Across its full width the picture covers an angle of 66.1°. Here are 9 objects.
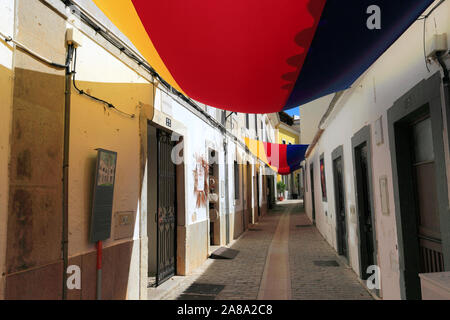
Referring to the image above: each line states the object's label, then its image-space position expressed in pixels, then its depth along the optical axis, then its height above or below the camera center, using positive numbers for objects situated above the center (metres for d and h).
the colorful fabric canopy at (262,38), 2.34 +1.18
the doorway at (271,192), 23.06 +0.05
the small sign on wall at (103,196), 3.52 +0.01
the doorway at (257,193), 16.85 +0.01
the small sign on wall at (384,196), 4.03 -0.07
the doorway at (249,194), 14.19 -0.03
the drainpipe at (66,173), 3.10 +0.23
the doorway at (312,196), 13.51 -0.19
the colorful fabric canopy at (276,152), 14.29 +1.73
